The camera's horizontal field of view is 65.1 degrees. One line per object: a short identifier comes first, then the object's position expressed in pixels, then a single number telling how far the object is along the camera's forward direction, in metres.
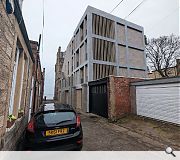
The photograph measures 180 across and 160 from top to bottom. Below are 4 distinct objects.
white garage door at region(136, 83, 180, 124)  8.11
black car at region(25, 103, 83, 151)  3.93
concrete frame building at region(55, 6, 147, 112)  18.31
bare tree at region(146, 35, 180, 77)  26.69
